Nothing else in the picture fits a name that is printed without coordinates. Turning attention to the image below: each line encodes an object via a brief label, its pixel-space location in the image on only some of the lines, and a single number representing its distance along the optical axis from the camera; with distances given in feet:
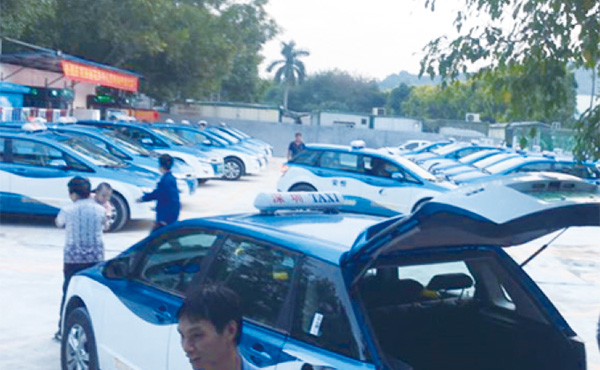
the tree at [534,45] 16.19
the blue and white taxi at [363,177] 54.90
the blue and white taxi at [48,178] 46.96
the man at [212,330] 9.58
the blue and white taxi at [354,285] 12.22
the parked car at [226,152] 84.58
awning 81.05
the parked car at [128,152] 55.93
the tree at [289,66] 295.89
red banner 81.76
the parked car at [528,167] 66.59
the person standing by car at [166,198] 33.50
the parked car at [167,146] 71.46
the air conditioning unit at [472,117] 200.75
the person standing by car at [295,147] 71.97
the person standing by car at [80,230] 24.18
